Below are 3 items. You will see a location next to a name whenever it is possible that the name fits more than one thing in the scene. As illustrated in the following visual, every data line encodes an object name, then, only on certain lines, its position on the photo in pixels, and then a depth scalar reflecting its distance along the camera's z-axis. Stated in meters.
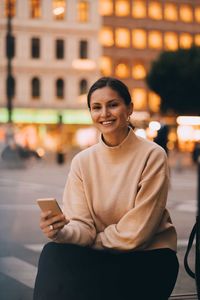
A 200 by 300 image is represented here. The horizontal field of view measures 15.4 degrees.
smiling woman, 3.10
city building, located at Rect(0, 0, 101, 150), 60.28
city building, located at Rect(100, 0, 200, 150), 71.56
